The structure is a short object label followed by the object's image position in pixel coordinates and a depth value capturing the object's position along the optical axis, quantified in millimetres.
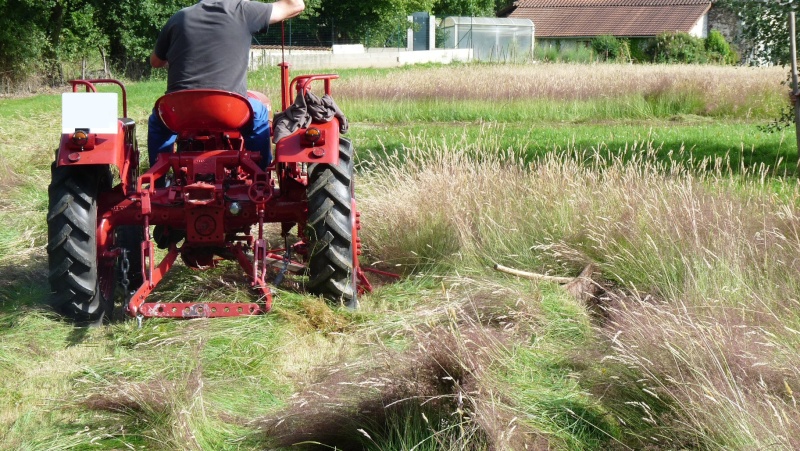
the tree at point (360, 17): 47688
